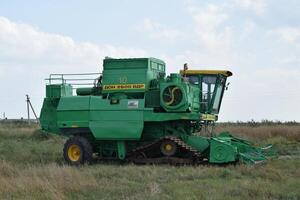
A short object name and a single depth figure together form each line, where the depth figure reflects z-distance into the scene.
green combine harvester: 16.38
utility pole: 47.34
